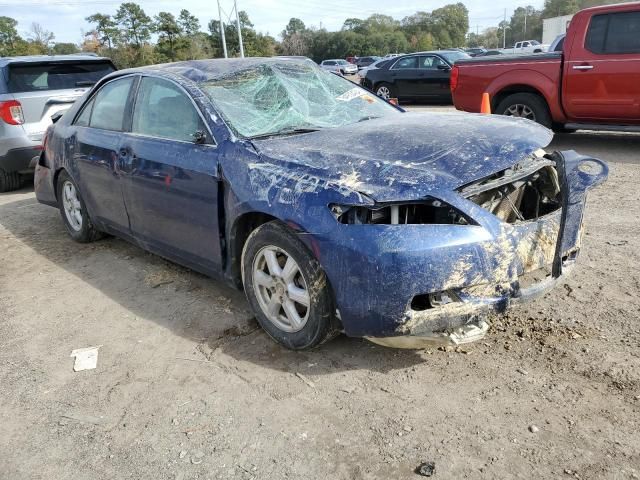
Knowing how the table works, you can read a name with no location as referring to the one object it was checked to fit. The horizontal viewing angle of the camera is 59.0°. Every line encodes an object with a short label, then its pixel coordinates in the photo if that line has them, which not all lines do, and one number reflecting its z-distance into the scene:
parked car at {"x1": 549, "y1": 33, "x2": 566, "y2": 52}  8.61
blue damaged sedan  2.74
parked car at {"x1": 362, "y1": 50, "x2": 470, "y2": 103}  14.65
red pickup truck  7.36
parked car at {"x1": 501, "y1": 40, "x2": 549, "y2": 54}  43.97
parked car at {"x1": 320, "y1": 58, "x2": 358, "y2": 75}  46.00
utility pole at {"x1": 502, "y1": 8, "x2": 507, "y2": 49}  94.85
